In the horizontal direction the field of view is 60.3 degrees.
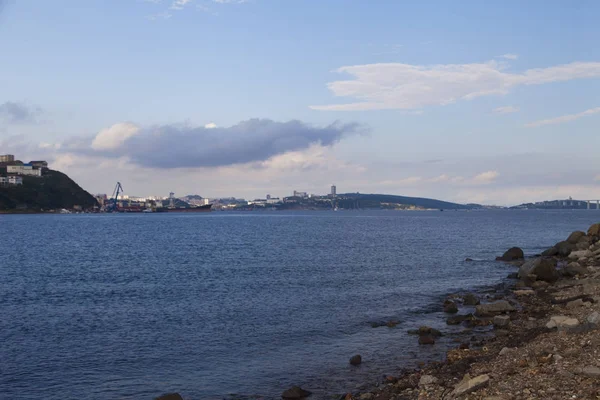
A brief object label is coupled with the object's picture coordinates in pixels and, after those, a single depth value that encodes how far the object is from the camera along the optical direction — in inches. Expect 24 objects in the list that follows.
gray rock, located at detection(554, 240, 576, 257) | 2330.2
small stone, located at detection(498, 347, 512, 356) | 750.5
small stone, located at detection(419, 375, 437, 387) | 651.6
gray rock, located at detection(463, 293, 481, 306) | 1338.6
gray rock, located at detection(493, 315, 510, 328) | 1045.8
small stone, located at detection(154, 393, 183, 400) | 672.4
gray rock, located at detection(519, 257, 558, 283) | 1581.0
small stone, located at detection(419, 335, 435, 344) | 964.6
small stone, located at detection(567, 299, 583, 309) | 1098.7
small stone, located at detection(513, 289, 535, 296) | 1403.2
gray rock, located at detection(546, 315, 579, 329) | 853.8
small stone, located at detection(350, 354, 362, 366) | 856.9
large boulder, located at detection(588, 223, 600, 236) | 2677.7
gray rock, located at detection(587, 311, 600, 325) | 801.8
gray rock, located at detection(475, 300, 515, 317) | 1161.4
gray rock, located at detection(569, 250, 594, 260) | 2020.7
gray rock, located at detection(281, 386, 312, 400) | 716.0
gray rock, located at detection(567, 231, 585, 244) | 2575.3
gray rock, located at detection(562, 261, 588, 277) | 1631.4
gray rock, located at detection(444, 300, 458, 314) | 1243.7
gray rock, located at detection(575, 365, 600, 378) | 534.3
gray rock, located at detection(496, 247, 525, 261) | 2374.5
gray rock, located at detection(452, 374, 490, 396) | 546.0
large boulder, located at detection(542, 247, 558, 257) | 2367.1
